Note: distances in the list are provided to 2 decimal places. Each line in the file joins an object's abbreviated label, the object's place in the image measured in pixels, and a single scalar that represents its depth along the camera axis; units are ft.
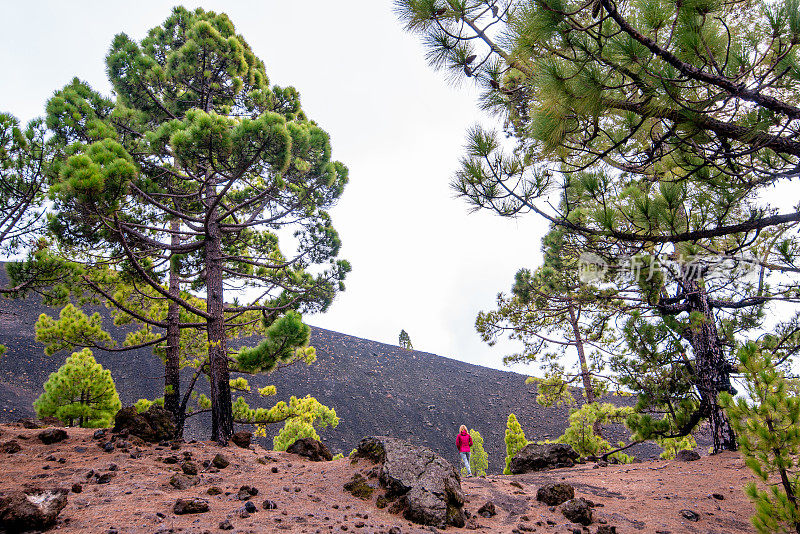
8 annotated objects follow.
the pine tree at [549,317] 31.78
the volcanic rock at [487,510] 13.29
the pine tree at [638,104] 10.17
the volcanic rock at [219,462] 15.93
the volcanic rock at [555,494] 14.42
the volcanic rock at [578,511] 12.81
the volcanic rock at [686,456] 22.35
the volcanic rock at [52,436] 16.99
